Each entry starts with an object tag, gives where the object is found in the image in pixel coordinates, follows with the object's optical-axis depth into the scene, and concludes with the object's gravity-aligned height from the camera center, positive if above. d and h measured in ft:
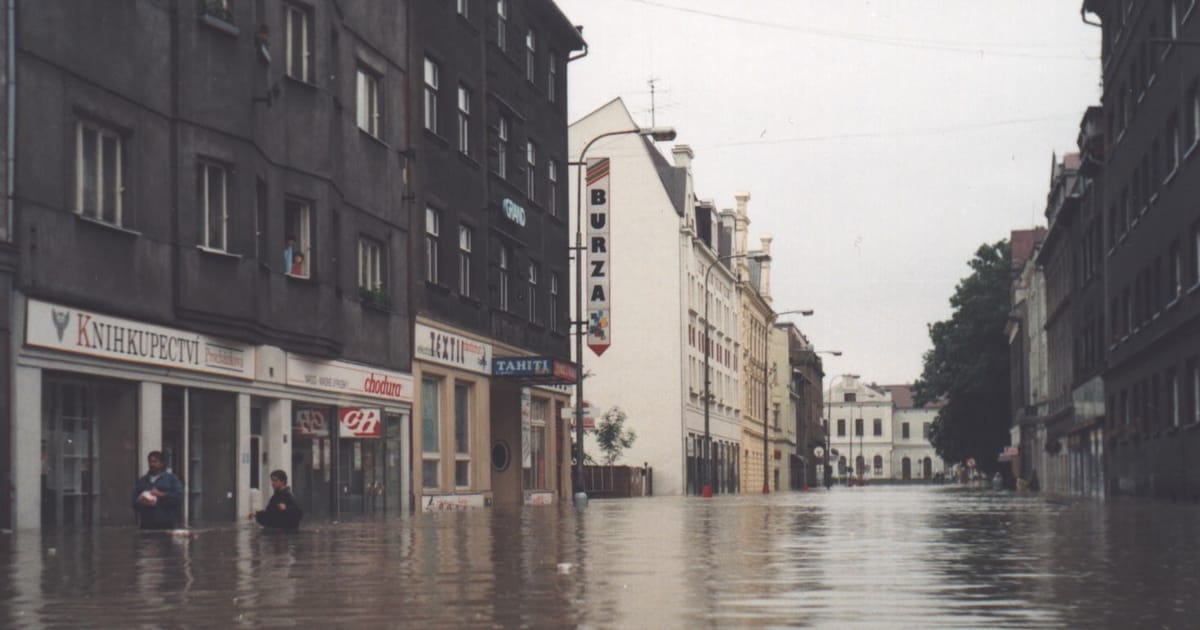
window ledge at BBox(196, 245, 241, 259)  83.46 +8.79
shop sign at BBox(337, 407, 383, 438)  101.04 +0.16
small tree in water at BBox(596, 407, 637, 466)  224.74 -1.98
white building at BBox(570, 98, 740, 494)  245.45 +16.70
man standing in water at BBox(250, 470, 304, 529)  70.03 -3.45
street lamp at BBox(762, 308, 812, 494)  303.79 +15.96
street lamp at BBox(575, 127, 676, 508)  132.67 +4.09
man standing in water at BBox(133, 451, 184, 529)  66.69 -2.74
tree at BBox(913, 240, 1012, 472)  337.11 +10.04
